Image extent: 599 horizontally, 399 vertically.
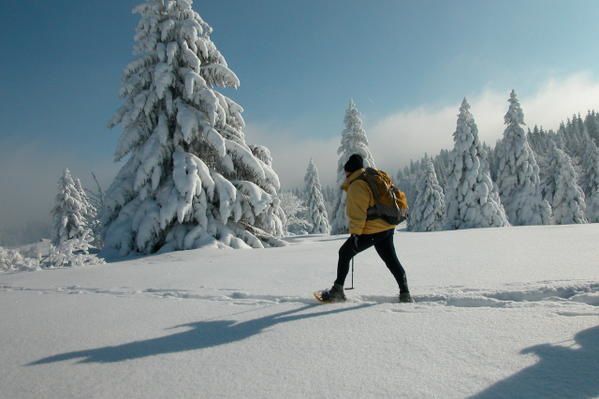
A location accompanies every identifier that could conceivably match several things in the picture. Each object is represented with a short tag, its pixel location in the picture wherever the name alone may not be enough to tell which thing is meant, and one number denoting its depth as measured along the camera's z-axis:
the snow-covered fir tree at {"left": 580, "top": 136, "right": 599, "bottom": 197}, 39.44
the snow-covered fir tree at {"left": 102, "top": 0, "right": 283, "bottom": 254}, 9.98
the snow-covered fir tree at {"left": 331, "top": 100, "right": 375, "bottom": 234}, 27.23
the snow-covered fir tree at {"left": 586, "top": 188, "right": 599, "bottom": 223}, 36.47
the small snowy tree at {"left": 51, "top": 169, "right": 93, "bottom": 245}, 35.16
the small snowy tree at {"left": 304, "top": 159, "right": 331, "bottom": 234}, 45.66
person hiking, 3.76
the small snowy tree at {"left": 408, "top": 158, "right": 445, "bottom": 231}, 41.34
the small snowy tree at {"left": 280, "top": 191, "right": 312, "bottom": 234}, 25.41
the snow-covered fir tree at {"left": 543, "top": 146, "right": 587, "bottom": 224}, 33.44
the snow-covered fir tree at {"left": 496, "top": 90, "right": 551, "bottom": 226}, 30.62
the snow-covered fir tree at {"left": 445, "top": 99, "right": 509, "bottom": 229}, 28.03
